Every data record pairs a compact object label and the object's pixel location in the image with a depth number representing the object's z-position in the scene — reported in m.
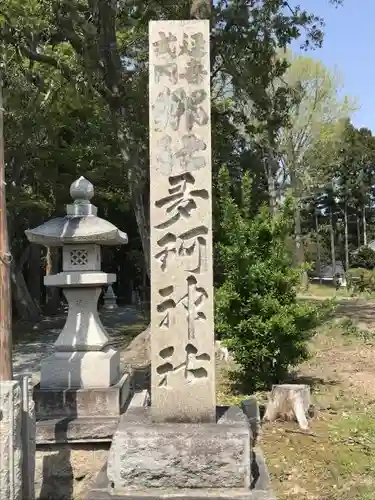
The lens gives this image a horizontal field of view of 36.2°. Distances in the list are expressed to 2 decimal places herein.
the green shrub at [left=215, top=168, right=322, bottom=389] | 7.86
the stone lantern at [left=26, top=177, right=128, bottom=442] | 6.29
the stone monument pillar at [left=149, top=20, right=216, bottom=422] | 4.16
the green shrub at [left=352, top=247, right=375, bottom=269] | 36.22
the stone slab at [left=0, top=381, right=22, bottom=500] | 3.96
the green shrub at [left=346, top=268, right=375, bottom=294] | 24.98
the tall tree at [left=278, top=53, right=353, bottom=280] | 27.28
